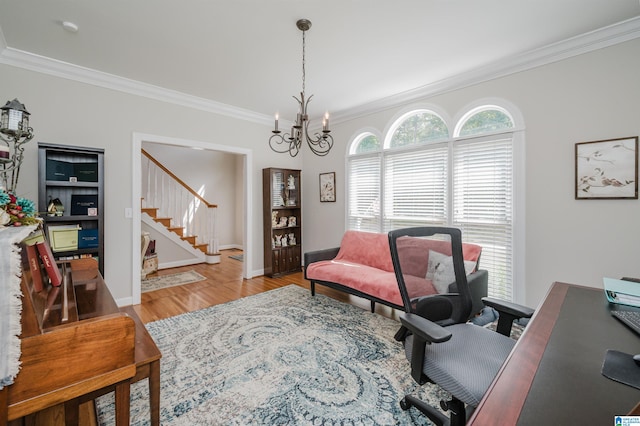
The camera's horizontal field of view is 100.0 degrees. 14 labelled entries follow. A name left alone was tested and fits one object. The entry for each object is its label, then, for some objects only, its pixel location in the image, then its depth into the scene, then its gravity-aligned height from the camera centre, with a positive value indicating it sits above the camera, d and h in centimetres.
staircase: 556 -4
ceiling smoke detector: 224 +157
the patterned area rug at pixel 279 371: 162 -121
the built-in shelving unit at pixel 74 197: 267 +15
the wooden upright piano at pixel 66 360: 84 -52
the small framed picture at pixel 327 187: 475 +44
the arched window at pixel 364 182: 420 +47
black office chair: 117 -63
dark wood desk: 66 -50
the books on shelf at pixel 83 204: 286 +7
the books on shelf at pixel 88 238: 281 -29
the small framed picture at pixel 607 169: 231 +39
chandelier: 223 +79
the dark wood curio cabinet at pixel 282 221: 467 -17
